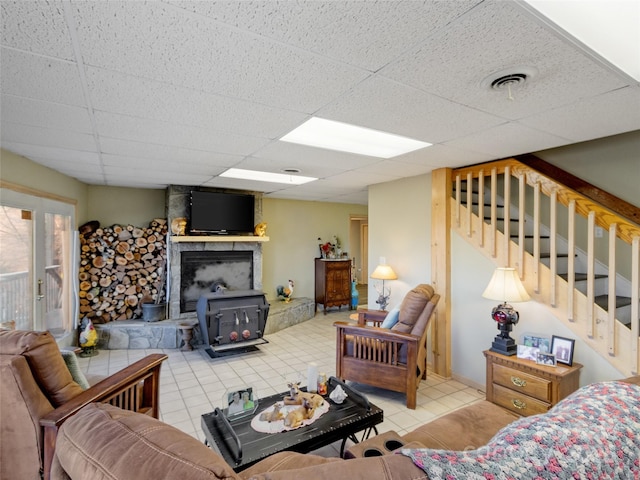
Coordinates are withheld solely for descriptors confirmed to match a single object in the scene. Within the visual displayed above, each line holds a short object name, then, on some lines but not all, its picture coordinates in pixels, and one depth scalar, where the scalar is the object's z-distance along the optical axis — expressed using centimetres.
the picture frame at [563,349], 256
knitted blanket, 78
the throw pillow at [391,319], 330
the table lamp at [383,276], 431
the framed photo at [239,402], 215
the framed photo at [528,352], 267
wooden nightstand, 246
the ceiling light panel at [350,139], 245
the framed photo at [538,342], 271
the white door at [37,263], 292
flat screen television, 496
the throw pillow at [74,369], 191
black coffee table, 176
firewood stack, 473
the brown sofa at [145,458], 73
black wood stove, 430
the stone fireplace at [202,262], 494
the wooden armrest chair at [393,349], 298
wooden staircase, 247
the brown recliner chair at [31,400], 147
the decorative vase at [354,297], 718
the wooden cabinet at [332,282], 662
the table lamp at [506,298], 279
